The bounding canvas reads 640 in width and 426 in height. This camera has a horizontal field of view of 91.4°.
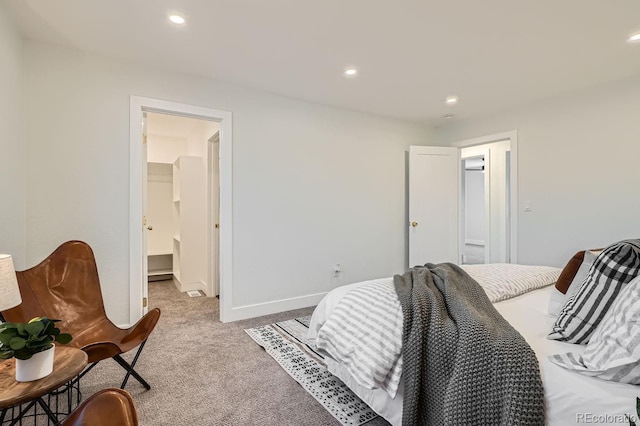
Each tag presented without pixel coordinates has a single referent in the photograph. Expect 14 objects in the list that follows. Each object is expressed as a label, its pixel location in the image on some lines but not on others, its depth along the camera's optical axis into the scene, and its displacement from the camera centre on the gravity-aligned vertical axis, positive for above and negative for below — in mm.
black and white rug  1778 -1127
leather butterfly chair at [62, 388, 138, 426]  928 -604
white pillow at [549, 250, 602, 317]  1571 -375
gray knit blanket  1058 -567
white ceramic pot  1174 -590
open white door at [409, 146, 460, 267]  4527 +124
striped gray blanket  1410 -578
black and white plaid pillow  1286 -344
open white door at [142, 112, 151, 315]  2924 -70
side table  1085 -638
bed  978 -564
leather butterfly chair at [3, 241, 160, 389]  1863 -589
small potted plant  1135 -500
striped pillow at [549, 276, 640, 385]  997 -464
